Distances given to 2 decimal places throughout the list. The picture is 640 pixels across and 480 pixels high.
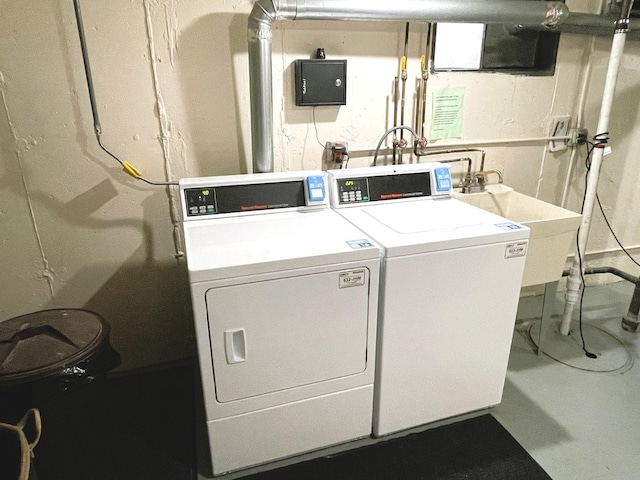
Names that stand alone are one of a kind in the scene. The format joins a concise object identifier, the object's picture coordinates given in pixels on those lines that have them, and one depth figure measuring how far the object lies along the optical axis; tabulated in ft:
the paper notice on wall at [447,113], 7.81
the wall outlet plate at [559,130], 8.70
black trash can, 4.67
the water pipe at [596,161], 7.15
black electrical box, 6.71
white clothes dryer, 4.78
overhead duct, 5.91
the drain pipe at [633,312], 8.50
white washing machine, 5.35
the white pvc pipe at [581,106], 8.29
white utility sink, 6.92
